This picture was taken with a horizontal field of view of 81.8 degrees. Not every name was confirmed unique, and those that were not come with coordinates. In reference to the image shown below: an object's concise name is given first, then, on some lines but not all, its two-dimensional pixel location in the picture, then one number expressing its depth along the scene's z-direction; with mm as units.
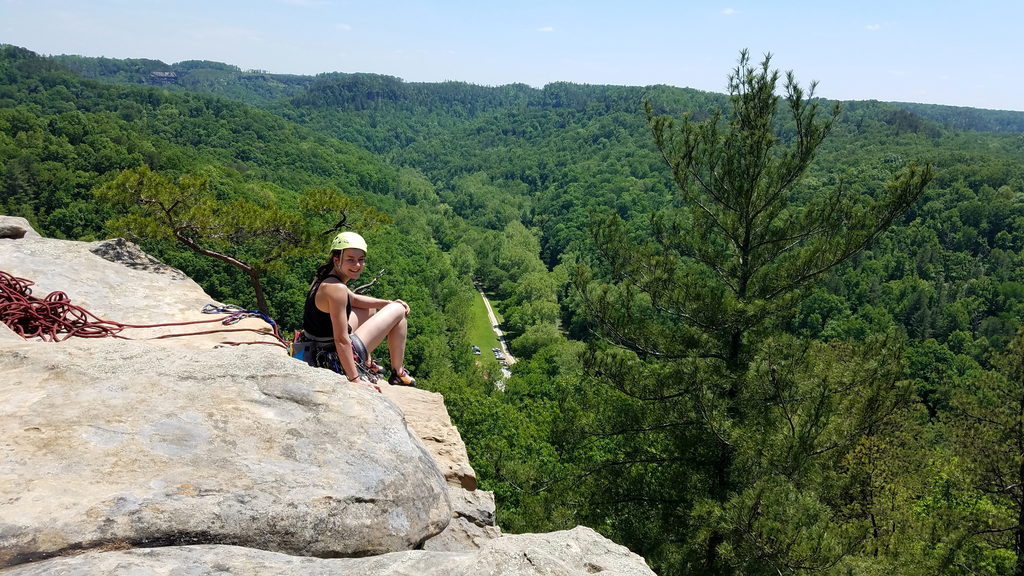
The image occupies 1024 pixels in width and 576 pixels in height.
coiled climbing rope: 5289
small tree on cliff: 11180
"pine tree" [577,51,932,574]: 8195
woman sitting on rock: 5473
